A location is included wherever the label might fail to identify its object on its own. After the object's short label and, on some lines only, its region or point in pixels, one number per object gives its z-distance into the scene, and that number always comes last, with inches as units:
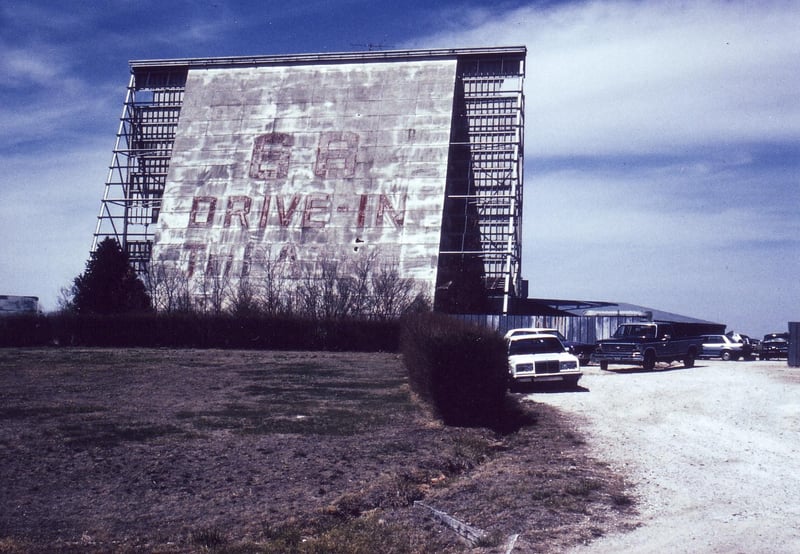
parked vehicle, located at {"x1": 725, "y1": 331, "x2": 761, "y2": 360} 1630.2
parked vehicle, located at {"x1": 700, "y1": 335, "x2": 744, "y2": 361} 1617.9
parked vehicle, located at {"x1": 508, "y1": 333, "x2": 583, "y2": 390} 863.1
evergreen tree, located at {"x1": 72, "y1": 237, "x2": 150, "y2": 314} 2086.6
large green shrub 601.3
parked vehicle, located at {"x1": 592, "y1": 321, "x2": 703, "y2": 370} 1119.6
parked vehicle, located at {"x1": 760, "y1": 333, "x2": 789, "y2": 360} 1658.5
